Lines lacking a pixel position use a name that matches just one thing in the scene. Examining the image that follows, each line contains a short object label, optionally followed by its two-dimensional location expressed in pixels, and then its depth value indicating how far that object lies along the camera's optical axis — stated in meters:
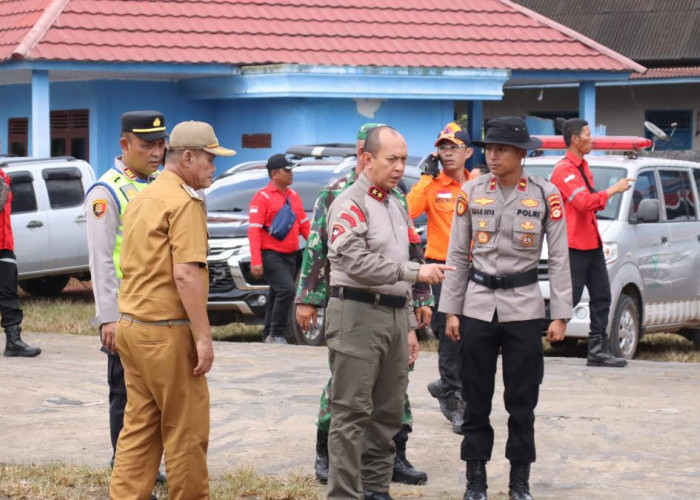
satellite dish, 15.74
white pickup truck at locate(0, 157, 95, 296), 16.27
